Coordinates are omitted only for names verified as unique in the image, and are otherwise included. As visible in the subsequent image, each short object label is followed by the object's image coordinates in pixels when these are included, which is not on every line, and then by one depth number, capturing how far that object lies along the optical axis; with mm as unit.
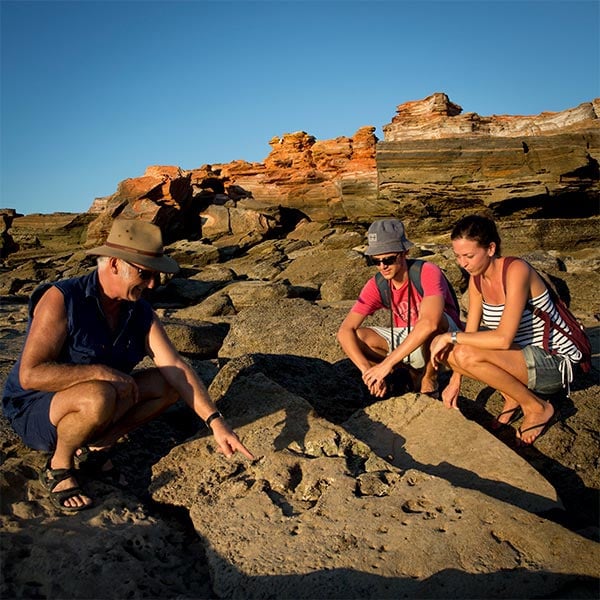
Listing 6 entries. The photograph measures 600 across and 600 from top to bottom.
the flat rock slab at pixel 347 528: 2363
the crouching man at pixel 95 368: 3105
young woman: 3830
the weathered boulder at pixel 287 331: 5625
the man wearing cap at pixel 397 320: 4098
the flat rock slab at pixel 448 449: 3080
